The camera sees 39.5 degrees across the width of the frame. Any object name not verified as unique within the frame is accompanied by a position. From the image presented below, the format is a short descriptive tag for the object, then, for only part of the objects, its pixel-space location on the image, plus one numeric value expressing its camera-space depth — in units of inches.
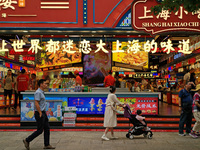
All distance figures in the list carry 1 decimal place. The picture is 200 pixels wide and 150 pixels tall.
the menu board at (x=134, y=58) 620.4
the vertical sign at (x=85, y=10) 461.7
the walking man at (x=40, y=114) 277.3
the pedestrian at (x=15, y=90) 534.9
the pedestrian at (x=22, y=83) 510.6
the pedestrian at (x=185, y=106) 372.5
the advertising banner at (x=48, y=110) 420.2
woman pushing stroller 336.2
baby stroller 347.6
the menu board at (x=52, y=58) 625.0
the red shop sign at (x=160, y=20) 444.1
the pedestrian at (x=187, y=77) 537.3
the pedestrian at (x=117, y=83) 524.4
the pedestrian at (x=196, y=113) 352.5
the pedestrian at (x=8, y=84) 520.7
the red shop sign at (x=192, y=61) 689.0
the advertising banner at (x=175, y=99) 680.4
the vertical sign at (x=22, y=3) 460.8
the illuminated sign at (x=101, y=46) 494.9
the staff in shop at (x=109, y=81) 502.9
